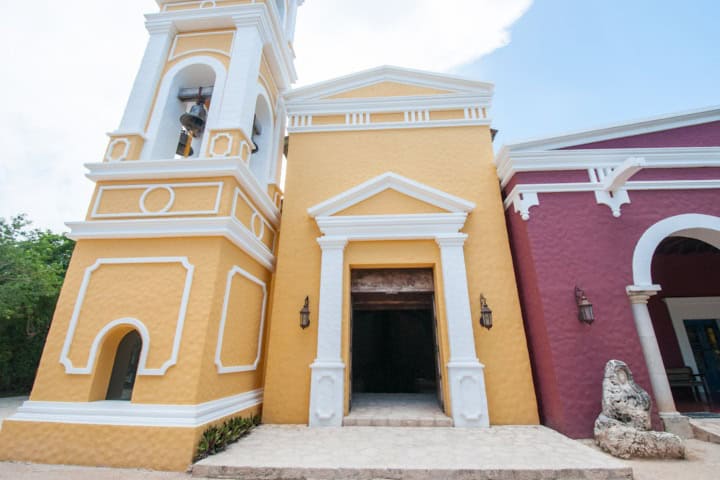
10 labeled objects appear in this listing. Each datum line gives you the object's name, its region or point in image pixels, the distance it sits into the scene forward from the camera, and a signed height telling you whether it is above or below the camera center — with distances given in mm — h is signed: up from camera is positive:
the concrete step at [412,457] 3680 -1332
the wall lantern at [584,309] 5301 +647
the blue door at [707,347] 7617 +73
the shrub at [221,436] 4211 -1216
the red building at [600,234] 5277 +2088
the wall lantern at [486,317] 5879 +560
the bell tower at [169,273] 4297 +1169
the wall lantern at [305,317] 6102 +559
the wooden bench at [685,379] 7203 -628
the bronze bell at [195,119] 6465 +4429
